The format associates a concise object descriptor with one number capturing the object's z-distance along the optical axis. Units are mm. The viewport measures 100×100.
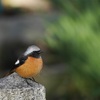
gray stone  5434
